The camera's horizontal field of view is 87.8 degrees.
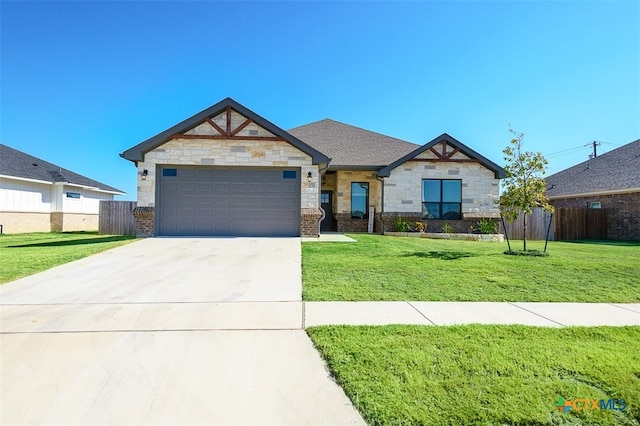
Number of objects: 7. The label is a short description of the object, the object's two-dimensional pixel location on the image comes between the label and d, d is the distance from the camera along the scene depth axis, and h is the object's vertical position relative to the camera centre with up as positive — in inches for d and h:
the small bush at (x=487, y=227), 604.7 -19.9
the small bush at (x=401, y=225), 608.7 -18.4
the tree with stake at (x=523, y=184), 380.8 +37.3
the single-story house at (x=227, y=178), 497.4 +53.5
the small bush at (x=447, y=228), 610.0 -23.0
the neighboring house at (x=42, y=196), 703.1 +33.4
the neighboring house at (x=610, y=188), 661.3 +65.1
